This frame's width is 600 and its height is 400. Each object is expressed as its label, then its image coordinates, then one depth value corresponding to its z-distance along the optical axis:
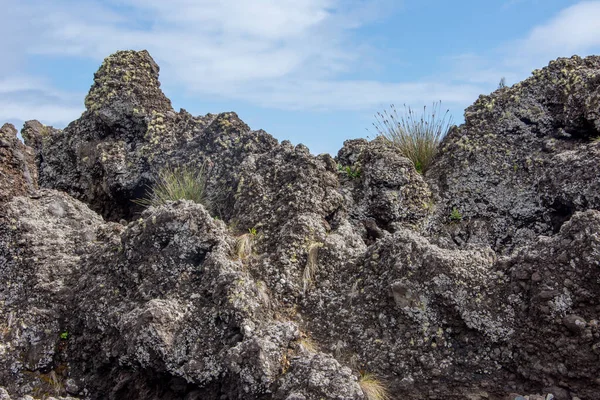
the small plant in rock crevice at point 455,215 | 7.55
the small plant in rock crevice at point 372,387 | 5.05
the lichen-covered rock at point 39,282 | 5.90
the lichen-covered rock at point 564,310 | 4.93
